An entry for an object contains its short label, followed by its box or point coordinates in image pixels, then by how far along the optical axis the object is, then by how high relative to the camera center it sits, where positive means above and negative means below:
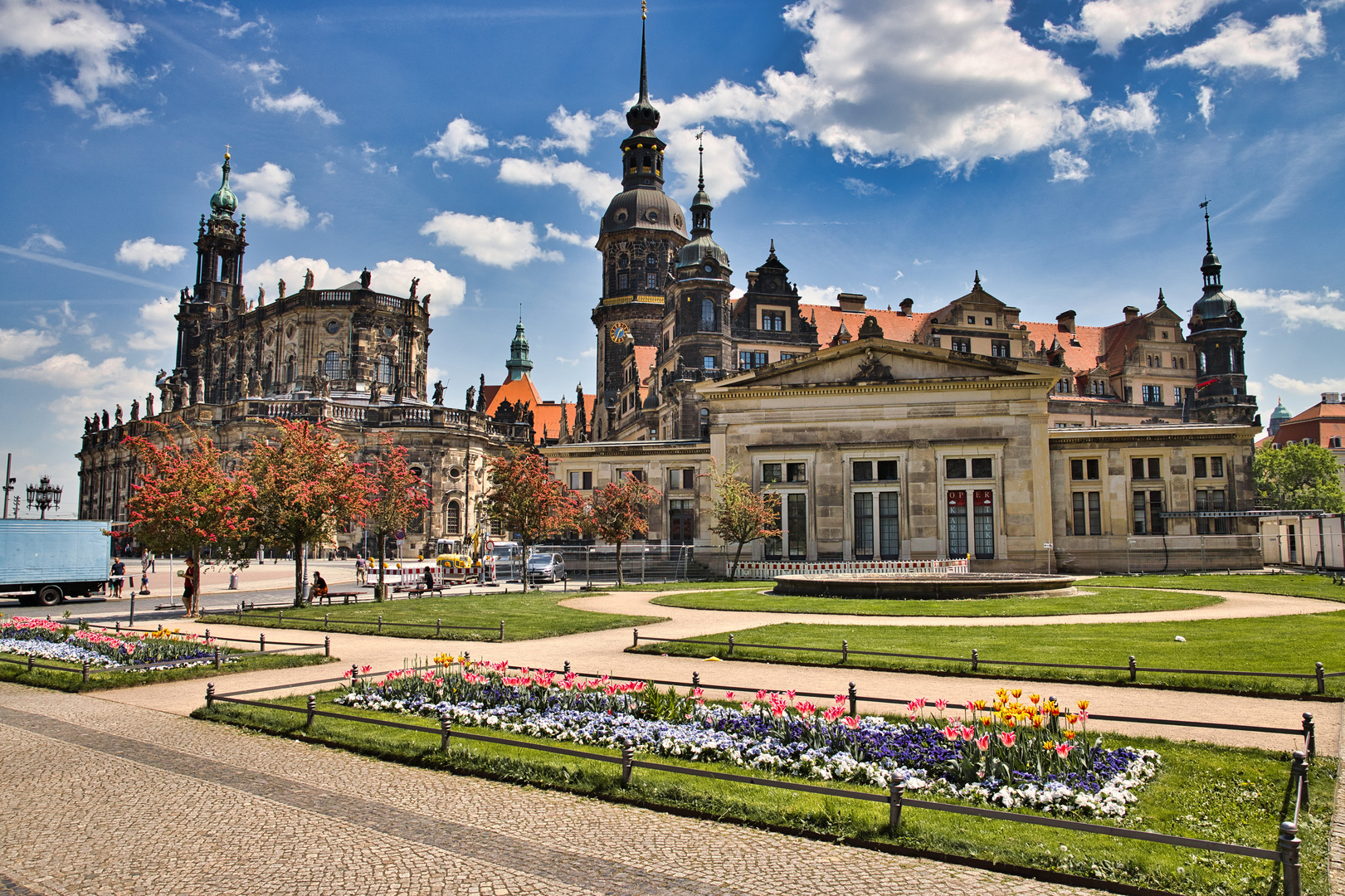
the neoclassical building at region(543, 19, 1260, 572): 44.88 +2.62
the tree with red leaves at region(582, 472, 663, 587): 40.38 -0.13
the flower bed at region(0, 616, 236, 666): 17.41 -2.89
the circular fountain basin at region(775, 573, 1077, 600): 28.88 -2.53
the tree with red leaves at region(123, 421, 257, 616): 28.05 +0.25
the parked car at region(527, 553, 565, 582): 45.81 -2.90
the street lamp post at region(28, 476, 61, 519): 60.03 +1.49
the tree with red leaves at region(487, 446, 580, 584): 38.28 +0.75
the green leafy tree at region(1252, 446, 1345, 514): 85.50 +3.45
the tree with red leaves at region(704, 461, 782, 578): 41.91 +0.02
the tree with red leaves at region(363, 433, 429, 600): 36.28 +0.72
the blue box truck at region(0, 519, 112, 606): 34.47 -1.82
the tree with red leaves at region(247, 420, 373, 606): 30.11 +0.75
